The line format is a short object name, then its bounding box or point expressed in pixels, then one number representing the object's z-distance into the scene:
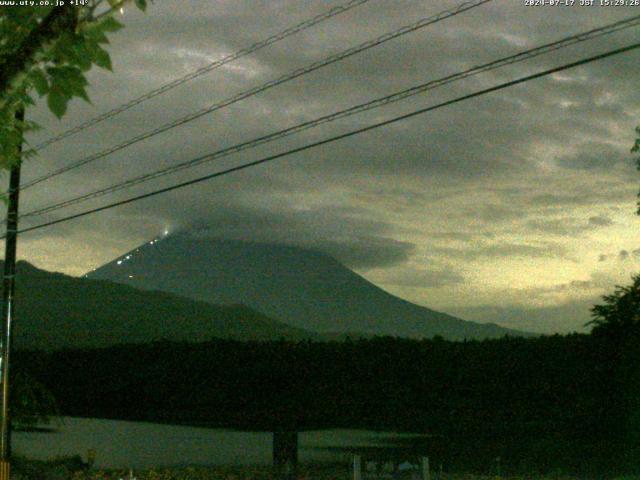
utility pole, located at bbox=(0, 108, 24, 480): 14.98
